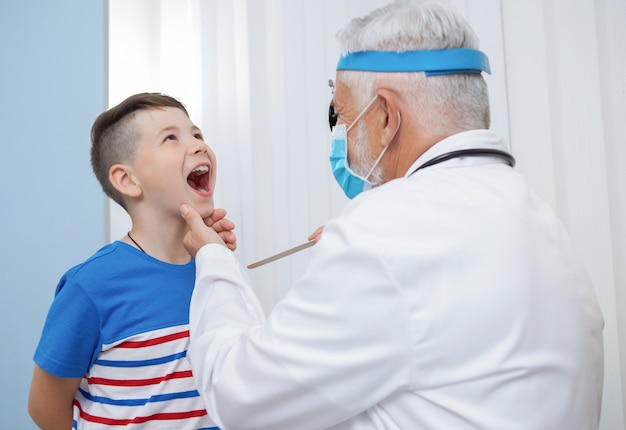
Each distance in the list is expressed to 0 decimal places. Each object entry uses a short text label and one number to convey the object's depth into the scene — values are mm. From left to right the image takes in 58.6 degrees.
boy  1027
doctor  657
